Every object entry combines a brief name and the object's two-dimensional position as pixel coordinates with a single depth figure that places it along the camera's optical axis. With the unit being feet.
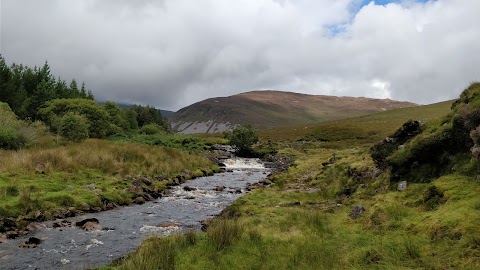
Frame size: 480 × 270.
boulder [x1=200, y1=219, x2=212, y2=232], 55.72
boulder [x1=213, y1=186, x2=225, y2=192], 99.54
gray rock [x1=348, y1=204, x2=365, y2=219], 48.35
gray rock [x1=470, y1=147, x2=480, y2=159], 43.01
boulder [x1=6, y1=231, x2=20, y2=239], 49.44
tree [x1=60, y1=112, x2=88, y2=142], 139.78
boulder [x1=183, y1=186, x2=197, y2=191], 97.09
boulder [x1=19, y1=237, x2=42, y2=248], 46.32
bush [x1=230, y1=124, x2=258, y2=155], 241.96
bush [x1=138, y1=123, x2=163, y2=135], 339.77
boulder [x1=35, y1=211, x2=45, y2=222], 58.13
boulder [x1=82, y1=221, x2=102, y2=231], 55.88
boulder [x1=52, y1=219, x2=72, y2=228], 56.29
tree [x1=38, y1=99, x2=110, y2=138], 215.31
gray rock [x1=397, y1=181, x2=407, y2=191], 52.32
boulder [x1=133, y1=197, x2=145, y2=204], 78.07
